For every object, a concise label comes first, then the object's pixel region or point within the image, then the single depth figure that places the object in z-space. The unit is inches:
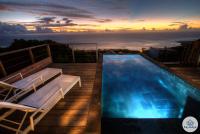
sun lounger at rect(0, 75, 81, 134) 70.7
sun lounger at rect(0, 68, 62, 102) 99.5
